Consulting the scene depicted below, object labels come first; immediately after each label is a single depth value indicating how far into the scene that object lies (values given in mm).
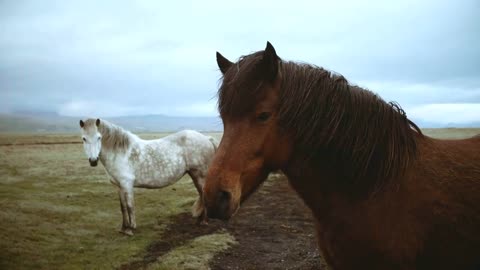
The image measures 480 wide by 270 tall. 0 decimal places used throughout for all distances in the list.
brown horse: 2473
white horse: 9297
